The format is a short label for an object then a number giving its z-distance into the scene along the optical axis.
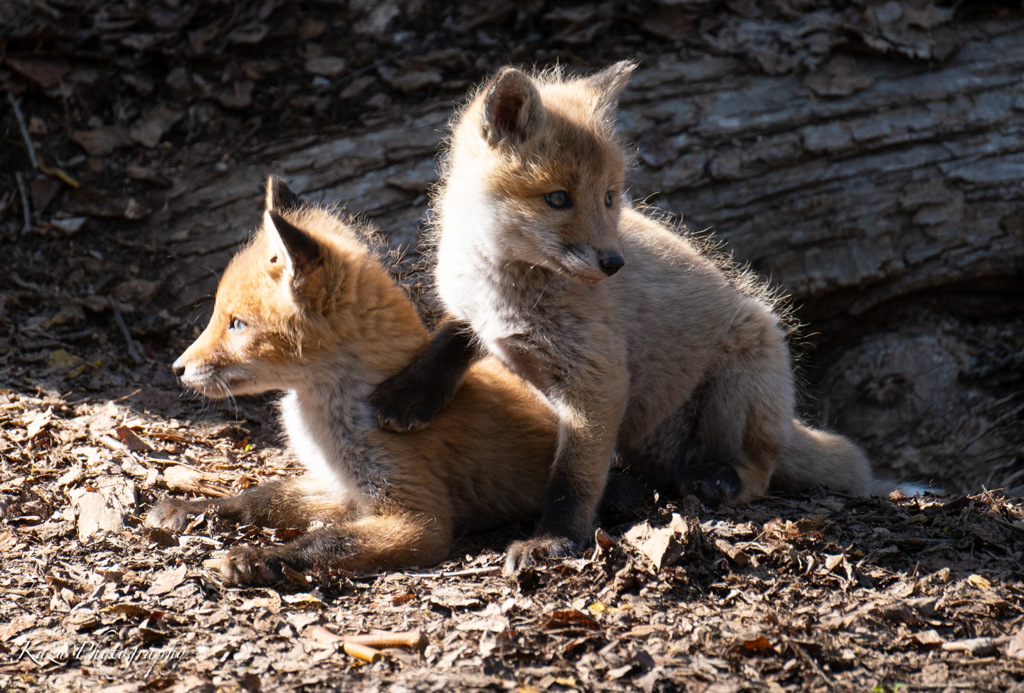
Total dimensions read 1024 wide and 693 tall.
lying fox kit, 8.87
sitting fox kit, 9.05
